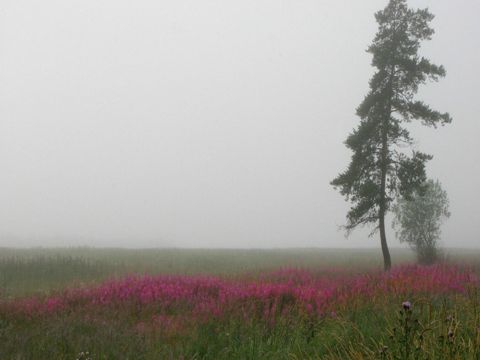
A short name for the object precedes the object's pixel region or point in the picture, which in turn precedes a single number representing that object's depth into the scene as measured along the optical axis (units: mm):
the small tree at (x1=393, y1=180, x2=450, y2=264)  23188
